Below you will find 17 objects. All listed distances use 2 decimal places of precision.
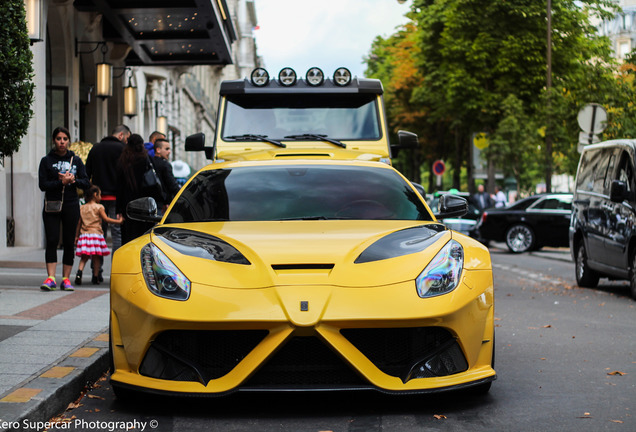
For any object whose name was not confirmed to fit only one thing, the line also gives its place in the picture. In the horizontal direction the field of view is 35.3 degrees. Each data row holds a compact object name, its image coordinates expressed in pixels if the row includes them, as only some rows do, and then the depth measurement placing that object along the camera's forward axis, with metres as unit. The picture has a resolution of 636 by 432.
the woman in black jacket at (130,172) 10.73
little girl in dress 11.86
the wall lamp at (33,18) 13.01
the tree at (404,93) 54.03
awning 20.19
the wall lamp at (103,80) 20.69
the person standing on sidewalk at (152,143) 12.97
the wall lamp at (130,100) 24.71
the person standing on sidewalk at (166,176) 11.09
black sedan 25.09
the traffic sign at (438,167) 45.78
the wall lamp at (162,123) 31.79
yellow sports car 4.95
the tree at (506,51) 40.78
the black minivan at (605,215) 12.14
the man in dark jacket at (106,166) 12.26
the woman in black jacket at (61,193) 10.65
